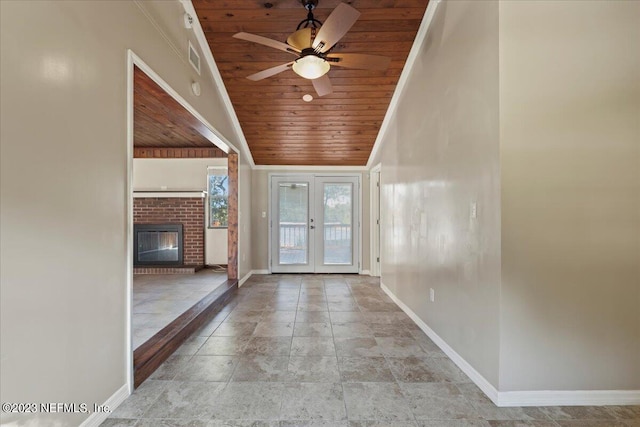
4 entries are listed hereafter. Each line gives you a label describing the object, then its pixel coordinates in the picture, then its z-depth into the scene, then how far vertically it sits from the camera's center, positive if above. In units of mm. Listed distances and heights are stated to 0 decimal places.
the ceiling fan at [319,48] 2083 +1356
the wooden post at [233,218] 4770 -30
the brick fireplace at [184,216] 6000 +3
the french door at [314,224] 5930 -158
